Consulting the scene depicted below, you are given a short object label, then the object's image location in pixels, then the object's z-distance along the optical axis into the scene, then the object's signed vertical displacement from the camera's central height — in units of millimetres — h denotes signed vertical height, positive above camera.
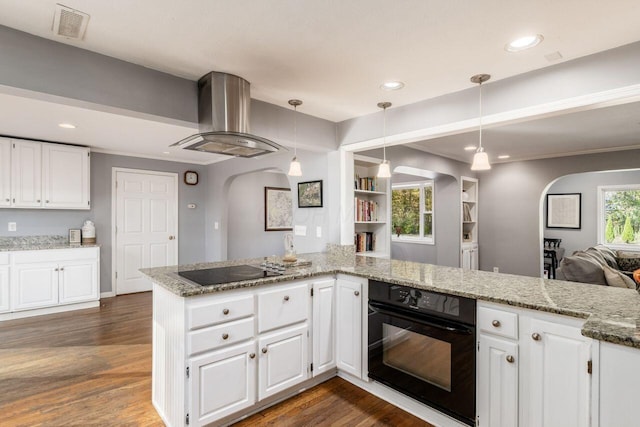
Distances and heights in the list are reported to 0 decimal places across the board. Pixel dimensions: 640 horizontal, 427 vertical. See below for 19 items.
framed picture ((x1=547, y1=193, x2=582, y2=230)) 6770 +42
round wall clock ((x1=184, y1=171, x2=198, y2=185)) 5898 +642
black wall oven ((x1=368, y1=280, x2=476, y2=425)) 1856 -834
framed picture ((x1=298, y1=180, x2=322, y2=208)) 3744 +216
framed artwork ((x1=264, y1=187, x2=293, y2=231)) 6789 +77
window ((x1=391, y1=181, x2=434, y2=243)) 6722 +27
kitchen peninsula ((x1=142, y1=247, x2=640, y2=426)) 1478 -706
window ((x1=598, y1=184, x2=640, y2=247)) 6383 -60
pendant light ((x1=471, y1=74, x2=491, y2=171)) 2255 +359
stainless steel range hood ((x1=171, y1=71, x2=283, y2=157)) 2357 +713
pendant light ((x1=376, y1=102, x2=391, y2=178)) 2912 +724
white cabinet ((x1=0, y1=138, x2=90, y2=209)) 4188 +513
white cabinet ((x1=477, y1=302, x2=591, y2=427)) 1510 -782
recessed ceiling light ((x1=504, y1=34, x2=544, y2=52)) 1884 +1000
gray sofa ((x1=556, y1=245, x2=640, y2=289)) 3500 -666
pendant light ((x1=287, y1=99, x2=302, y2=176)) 2949 +430
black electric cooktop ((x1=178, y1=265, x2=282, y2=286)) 2086 -432
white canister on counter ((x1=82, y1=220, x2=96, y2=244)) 4797 -293
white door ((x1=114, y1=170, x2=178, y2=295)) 5263 -193
